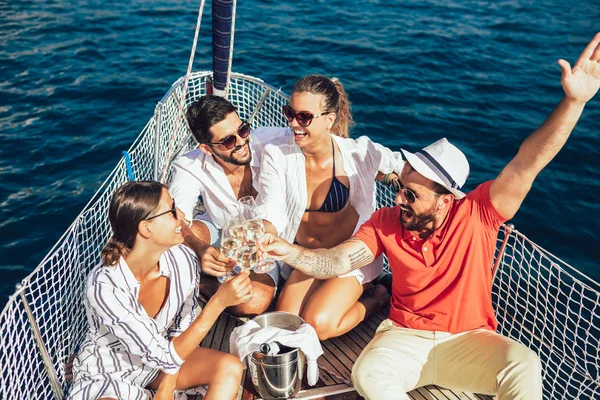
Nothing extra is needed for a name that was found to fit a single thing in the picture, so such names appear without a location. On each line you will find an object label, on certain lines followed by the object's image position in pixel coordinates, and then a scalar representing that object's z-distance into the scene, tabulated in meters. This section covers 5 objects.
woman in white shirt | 4.29
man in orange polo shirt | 3.57
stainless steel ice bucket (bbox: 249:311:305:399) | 3.78
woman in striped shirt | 3.22
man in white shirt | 4.36
